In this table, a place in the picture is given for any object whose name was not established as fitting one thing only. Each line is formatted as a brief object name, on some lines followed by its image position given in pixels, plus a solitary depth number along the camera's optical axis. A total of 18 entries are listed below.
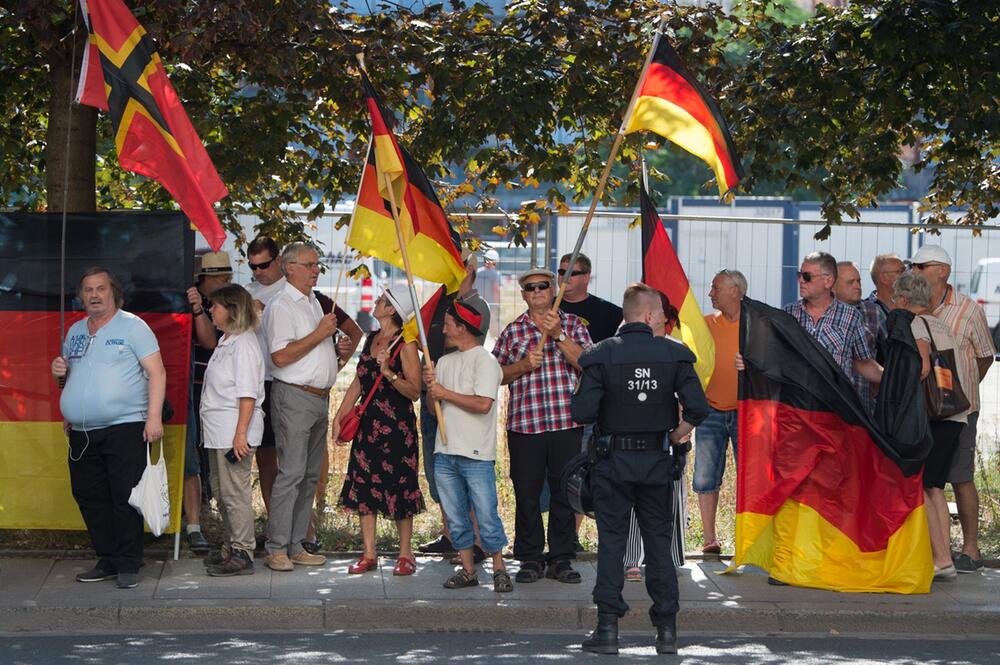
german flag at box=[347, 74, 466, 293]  16.30
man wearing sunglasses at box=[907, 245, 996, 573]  18.02
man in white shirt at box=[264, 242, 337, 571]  17.20
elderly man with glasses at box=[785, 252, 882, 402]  17.09
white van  32.28
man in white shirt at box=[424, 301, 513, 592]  16.44
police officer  14.14
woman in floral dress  17.16
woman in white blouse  16.87
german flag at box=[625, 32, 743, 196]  16.42
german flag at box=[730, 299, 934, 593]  16.78
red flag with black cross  16.11
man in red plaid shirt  17.09
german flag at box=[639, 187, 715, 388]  16.67
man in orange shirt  18.69
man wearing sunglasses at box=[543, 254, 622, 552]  18.77
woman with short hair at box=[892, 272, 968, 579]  17.25
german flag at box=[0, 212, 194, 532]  17.91
